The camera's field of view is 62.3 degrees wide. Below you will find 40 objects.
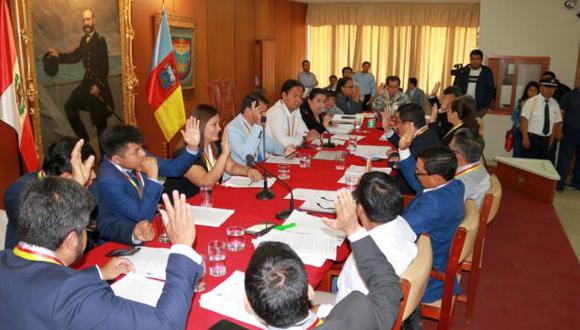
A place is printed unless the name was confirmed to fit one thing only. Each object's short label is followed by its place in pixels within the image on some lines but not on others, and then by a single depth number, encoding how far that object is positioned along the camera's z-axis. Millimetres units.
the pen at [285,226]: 2531
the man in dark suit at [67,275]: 1289
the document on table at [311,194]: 3111
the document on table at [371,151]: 4434
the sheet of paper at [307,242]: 2246
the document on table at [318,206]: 2865
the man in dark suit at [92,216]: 2314
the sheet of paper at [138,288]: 1790
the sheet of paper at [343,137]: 5418
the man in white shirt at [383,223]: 2006
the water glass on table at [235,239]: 2295
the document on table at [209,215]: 2615
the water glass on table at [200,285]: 1885
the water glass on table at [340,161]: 3996
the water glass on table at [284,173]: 3607
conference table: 1908
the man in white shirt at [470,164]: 3303
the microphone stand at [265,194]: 3084
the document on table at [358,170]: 3696
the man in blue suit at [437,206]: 2604
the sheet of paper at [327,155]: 4368
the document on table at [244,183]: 3382
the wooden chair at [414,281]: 1667
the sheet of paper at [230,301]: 1714
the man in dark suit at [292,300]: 1315
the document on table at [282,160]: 4170
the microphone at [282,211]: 2715
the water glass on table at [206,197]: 2961
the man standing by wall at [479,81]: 7539
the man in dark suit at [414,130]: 4047
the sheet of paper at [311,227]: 2453
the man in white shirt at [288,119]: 4844
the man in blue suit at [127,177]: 2582
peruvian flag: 3312
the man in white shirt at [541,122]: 6465
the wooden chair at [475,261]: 2824
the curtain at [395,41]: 11680
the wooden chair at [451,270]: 2365
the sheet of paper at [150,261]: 1979
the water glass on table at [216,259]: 2025
